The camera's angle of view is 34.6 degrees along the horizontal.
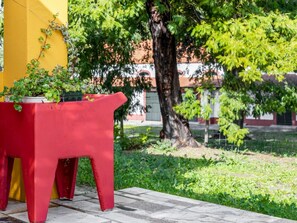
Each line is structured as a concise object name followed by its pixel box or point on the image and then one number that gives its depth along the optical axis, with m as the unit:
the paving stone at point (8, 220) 4.42
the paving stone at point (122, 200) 5.17
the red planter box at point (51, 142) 4.30
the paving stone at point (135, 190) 5.67
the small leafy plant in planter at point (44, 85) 4.46
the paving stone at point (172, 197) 5.18
